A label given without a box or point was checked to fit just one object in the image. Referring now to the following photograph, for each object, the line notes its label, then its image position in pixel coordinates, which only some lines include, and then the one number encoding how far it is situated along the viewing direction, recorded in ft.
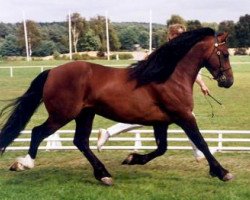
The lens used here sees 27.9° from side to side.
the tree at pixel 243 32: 270.67
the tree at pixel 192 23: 219.98
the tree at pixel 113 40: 258.16
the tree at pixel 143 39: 271.28
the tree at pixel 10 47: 257.34
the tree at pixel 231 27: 269.09
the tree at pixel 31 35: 247.29
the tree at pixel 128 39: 278.67
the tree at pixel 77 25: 252.42
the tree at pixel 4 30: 300.40
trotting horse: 21.52
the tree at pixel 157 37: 230.36
